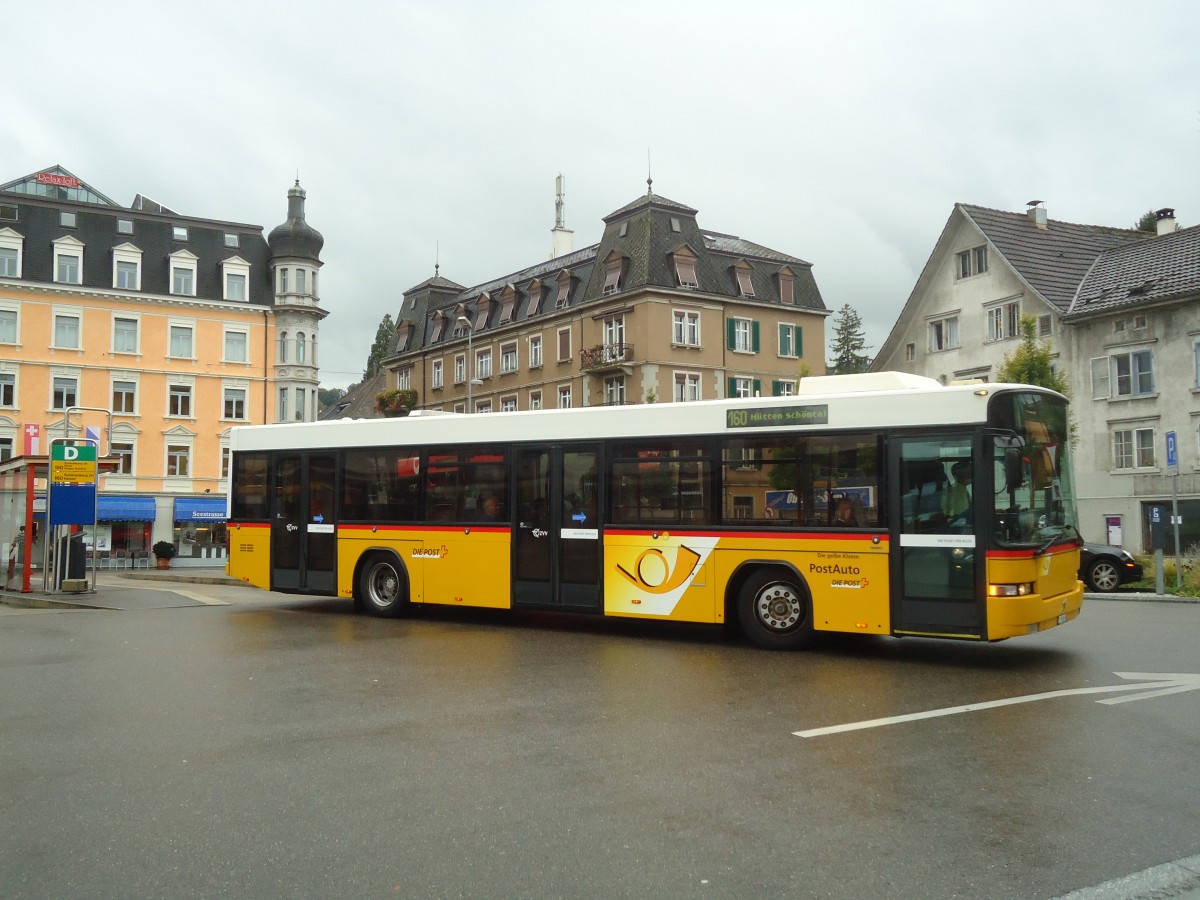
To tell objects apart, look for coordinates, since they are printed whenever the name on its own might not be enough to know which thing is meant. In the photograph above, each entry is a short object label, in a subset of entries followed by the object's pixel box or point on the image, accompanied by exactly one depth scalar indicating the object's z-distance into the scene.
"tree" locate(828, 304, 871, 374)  88.06
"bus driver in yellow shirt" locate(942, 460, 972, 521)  11.02
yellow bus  11.05
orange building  53.22
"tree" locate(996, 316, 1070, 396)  30.31
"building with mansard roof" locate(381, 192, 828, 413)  49.56
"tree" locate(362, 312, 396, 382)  91.44
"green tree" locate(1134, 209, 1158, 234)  58.43
